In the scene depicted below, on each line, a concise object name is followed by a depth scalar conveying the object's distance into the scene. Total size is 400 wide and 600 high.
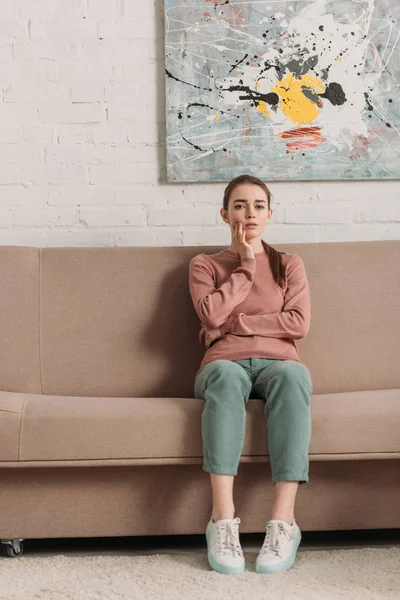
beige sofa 2.09
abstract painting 3.04
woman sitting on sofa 2.03
